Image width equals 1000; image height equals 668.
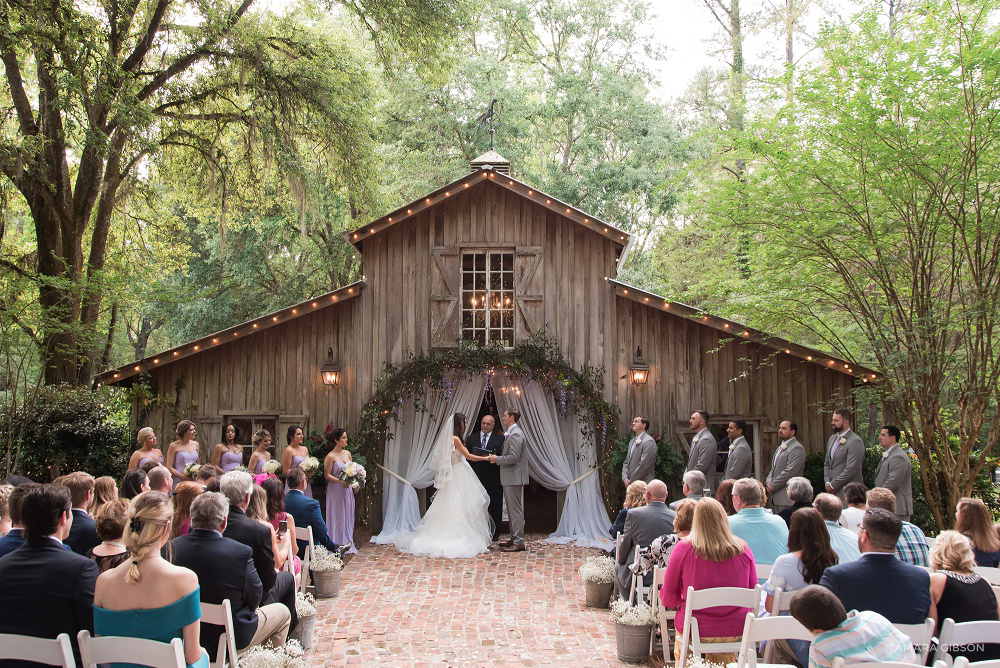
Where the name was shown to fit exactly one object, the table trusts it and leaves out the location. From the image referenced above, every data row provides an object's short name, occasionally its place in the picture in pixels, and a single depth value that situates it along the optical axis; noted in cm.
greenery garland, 1180
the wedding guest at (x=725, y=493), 659
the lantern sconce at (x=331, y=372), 1190
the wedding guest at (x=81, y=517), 521
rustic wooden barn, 1193
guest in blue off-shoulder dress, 385
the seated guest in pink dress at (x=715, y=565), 495
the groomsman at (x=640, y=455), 1062
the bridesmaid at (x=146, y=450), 918
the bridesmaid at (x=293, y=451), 985
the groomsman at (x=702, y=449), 1016
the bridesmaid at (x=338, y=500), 1025
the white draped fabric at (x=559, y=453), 1175
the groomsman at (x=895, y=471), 866
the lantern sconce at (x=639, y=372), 1173
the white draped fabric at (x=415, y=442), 1188
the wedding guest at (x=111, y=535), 456
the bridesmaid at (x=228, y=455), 999
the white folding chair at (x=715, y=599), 473
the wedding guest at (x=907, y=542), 546
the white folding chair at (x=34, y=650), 362
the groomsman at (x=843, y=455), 917
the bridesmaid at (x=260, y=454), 965
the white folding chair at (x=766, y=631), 391
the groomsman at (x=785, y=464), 967
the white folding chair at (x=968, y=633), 393
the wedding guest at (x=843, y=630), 323
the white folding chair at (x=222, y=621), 452
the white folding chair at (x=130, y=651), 356
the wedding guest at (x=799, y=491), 624
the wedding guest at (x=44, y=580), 383
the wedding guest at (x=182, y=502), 529
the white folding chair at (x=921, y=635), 396
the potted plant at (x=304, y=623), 630
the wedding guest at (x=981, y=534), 510
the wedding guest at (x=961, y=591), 425
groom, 1081
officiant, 1141
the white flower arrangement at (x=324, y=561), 809
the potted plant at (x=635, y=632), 611
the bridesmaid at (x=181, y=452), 954
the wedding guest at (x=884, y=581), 411
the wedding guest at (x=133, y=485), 638
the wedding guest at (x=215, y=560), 463
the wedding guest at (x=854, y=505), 650
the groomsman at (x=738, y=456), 999
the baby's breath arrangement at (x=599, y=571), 777
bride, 1059
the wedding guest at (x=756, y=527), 586
